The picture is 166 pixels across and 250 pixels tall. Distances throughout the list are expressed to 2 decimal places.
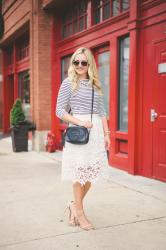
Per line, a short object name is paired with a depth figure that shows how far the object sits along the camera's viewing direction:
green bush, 10.10
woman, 4.00
